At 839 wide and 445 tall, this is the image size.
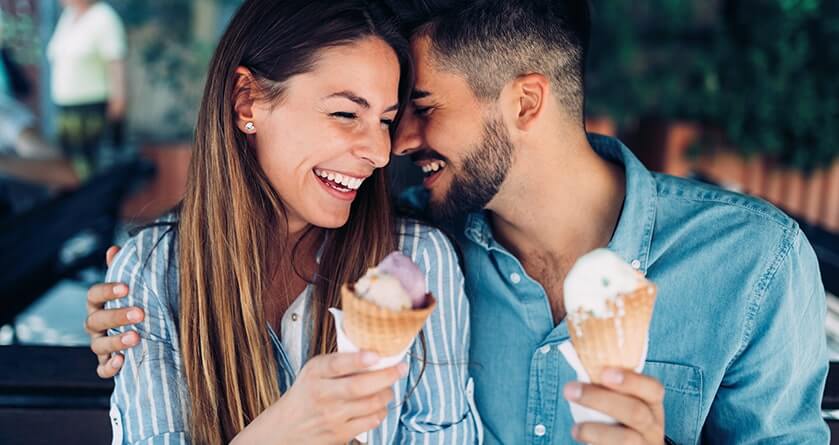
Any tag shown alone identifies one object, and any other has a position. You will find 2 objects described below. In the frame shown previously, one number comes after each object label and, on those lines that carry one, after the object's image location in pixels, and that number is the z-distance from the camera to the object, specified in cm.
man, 176
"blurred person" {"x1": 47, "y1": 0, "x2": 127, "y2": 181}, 580
